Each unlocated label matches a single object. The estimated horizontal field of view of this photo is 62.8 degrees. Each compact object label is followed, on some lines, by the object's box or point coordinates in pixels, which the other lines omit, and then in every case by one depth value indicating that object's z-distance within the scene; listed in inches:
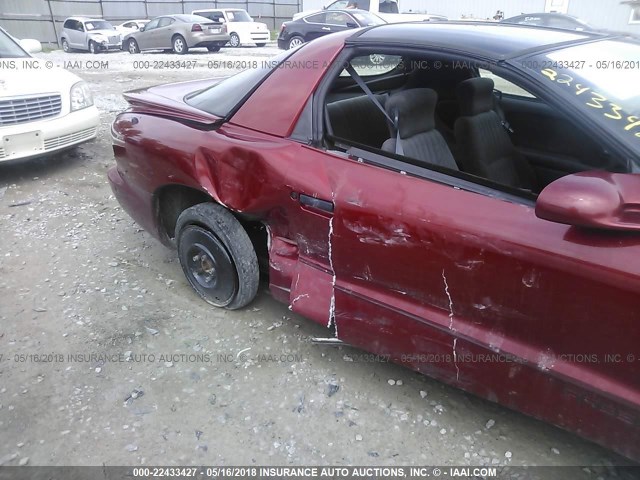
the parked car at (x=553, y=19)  559.7
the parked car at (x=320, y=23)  577.9
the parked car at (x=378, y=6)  641.0
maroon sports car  66.2
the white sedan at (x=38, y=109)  186.9
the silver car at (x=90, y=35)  797.9
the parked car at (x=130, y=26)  908.3
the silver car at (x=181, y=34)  694.5
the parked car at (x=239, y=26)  795.4
